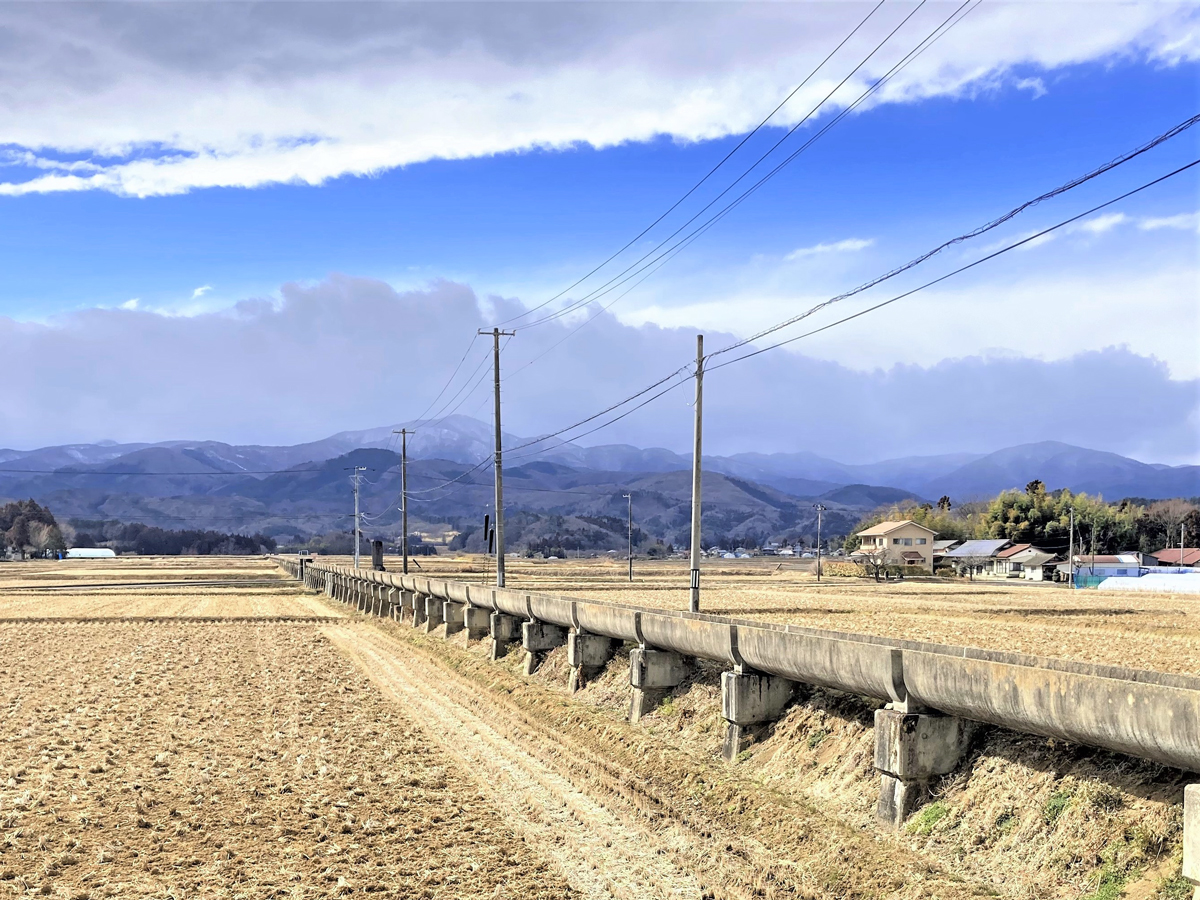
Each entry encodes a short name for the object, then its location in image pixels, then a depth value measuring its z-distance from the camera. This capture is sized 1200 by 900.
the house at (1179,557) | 117.46
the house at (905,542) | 125.56
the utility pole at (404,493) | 66.43
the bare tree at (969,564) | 112.81
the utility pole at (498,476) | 36.91
